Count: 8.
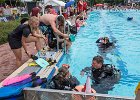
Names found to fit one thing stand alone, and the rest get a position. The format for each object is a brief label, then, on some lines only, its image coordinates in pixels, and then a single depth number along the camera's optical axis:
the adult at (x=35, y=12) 3.11
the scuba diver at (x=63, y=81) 2.06
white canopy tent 7.65
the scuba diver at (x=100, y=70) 2.45
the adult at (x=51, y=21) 3.42
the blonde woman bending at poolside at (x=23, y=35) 2.69
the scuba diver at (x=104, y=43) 4.41
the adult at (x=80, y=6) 10.04
